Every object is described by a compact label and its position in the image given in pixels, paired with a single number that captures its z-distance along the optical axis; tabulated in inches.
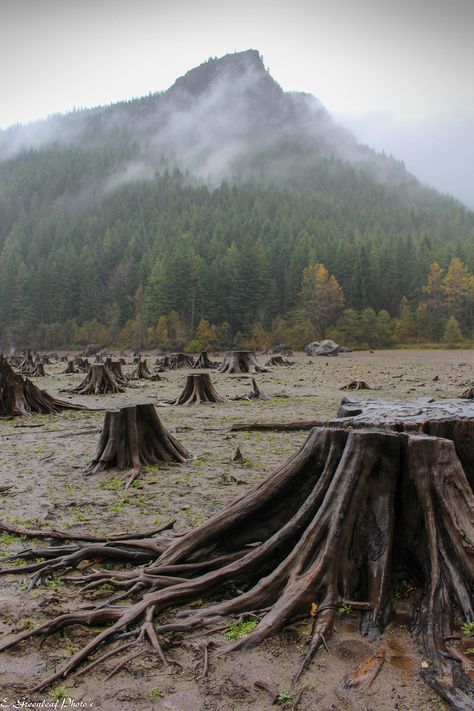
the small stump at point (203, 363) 1249.3
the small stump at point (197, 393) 583.5
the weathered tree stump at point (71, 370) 1214.0
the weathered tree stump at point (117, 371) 796.6
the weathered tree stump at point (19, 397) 503.2
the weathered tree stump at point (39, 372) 1100.5
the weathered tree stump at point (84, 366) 1268.5
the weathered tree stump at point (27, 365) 1214.0
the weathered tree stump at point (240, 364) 1075.9
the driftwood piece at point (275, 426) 406.8
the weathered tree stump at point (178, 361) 1323.8
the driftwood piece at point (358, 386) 684.1
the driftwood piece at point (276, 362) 1386.6
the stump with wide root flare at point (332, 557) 118.2
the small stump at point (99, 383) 717.3
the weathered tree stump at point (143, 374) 976.3
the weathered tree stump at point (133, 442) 293.3
